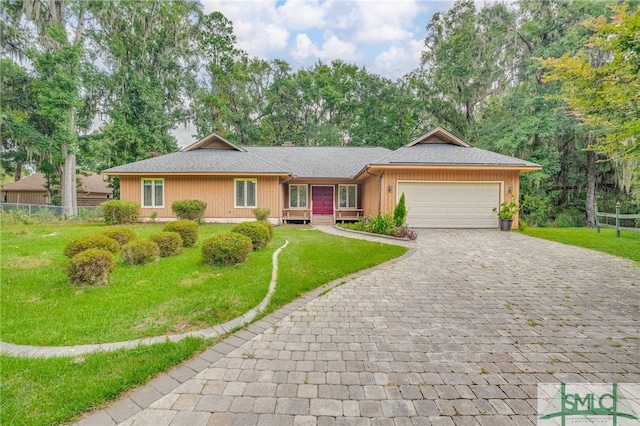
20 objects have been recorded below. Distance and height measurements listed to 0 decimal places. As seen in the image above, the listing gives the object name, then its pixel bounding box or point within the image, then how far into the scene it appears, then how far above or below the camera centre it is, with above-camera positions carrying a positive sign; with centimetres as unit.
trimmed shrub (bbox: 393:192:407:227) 1081 -39
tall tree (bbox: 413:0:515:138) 1866 +1004
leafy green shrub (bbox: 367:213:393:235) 1073 -79
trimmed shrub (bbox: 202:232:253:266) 581 -93
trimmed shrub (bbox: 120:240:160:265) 578 -98
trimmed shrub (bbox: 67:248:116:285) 457 -103
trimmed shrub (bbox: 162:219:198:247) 745 -68
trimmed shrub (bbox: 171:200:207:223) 1259 -23
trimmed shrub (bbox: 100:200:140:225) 1249 -33
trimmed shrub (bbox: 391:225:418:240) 998 -103
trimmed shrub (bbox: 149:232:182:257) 653 -88
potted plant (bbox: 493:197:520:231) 1205 -43
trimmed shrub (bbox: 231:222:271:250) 739 -72
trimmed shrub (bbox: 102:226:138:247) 645 -70
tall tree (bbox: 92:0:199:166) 2008 +1022
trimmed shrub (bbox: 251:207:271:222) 1292 -46
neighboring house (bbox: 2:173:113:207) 2536 +102
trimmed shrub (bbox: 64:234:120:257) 531 -77
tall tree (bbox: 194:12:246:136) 2461 +1206
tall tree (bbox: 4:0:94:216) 1639 +824
